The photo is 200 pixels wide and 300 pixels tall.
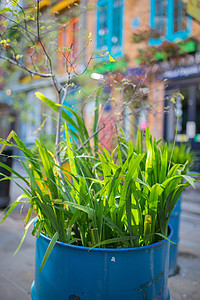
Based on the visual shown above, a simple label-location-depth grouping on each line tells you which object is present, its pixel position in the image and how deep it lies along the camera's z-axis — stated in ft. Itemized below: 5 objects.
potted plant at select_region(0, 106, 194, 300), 3.78
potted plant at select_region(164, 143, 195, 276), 7.66
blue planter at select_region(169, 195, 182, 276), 7.65
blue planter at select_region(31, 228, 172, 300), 3.76
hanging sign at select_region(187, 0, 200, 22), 17.70
